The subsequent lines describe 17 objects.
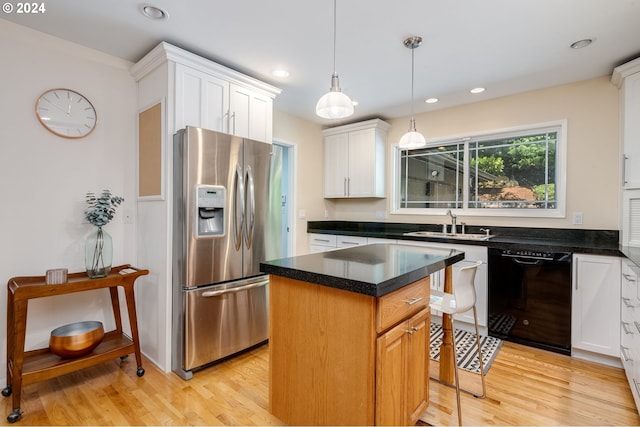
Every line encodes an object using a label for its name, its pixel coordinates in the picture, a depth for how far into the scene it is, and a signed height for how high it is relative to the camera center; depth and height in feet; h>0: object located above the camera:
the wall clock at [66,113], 7.44 +2.45
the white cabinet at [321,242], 13.33 -1.34
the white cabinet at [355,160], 13.53 +2.40
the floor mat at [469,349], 8.14 -4.00
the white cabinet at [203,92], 7.69 +3.28
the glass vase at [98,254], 7.19 -1.04
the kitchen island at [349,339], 4.42 -2.03
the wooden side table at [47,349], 5.96 -2.87
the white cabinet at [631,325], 6.15 -2.52
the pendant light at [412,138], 7.65 +1.89
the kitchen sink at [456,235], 11.02 -0.86
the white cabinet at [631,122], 8.16 +2.47
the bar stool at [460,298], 5.84 -1.70
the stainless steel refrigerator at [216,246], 7.48 -0.92
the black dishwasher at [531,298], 8.65 -2.50
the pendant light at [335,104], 5.65 +1.99
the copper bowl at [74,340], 6.64 -2.86
